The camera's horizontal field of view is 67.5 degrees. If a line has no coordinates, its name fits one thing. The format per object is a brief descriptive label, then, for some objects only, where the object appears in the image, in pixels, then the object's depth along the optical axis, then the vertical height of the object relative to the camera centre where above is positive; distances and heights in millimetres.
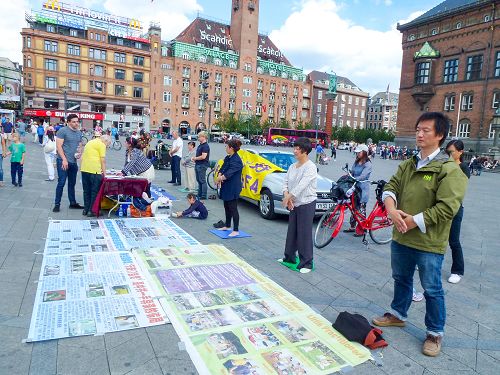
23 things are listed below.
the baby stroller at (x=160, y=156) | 16578 -1046
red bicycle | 6461 -1277
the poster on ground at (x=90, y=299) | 3430 -1785
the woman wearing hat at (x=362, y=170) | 7133 -522
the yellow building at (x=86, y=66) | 59719 +10420
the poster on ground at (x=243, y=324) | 3041 -1789
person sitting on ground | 8117 -1660
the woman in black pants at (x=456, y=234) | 4984 -1162
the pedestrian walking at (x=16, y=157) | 10547 -914
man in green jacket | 3102 -540
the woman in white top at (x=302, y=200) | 5156 -828
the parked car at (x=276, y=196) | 8180 -1268
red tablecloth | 7680 -1174
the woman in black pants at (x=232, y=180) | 6750 -792
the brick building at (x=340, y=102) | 101062 +11492
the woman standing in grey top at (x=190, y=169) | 10922 -1064
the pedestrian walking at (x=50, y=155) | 11891 -938
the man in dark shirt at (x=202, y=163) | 10258 -781
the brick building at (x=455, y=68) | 40094 +9182
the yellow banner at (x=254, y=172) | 8914 -844
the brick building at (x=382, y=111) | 122500 +10976
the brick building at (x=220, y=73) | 74000 +13142
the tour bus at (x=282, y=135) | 60188 +547
